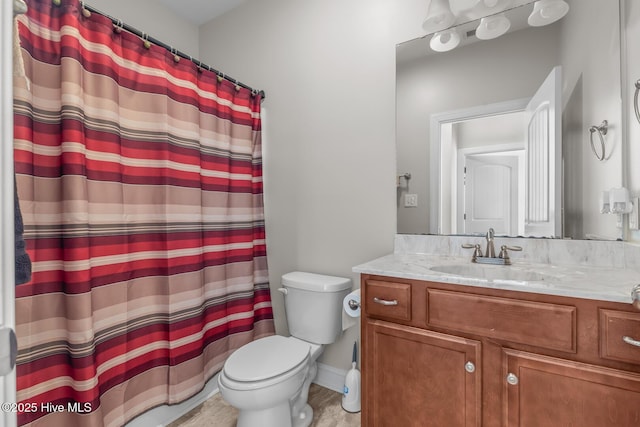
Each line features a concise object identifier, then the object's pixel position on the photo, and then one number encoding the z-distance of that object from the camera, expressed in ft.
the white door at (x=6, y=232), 1.39
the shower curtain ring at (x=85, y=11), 4.09
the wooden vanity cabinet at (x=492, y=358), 2.91
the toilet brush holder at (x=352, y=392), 5.62
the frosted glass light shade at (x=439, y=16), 5.09
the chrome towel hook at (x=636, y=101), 3.70
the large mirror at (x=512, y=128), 4.32
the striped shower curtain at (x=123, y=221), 3.81
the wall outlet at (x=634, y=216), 3.83
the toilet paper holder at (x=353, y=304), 5.04
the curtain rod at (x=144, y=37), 4.20
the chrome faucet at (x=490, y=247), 4.74
